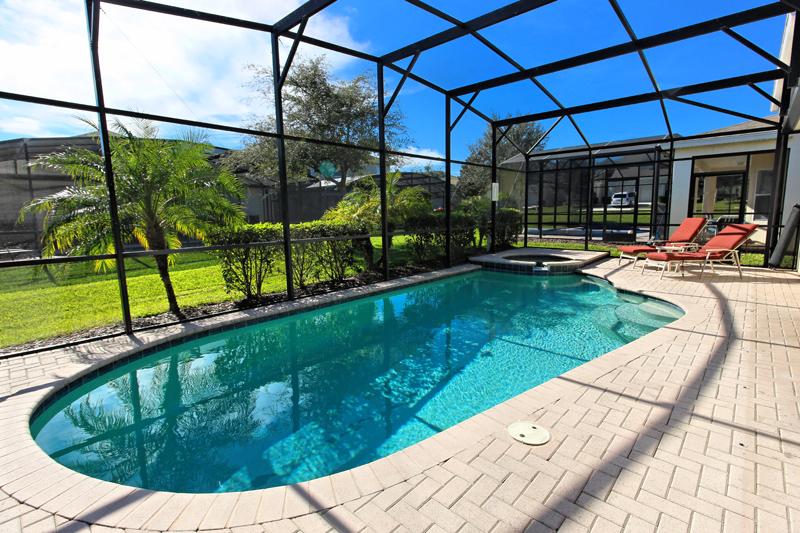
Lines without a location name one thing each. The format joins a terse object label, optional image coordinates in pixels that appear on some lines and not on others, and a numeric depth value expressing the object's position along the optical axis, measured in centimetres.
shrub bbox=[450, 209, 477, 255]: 1046
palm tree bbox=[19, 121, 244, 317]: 493
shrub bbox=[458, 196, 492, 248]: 1133
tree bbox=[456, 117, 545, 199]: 2444
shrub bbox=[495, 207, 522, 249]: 1248
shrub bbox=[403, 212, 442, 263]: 930
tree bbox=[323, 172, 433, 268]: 843
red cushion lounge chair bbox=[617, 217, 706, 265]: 880
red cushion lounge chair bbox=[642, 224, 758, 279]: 746
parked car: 2031
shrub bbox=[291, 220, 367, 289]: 719
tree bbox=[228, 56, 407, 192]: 1244
